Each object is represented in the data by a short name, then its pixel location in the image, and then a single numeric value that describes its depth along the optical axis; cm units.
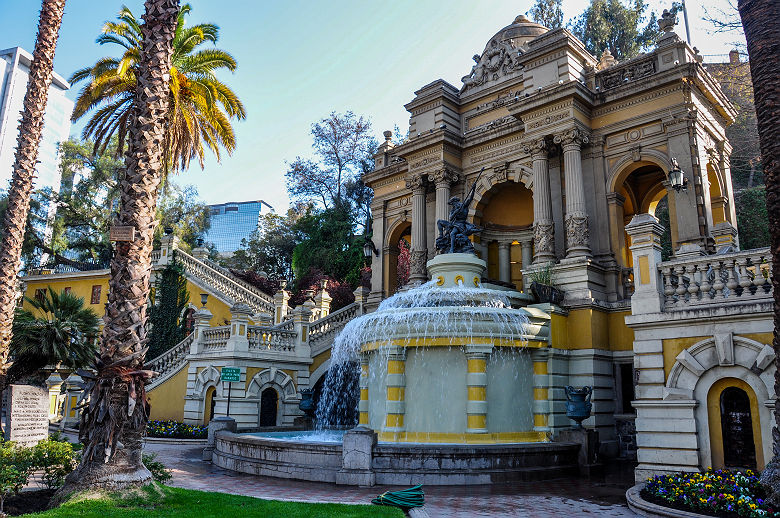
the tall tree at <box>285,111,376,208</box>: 4588
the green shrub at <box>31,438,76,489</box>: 839
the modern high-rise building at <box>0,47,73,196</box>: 7412
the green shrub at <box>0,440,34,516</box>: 737
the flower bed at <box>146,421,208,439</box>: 1989
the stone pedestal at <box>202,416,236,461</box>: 1452
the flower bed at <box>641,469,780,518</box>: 740
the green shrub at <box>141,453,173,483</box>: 869
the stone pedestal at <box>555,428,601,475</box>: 1287
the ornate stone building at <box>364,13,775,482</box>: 1018
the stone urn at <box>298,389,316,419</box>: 1731
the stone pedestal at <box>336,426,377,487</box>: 1066
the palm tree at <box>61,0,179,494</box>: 738
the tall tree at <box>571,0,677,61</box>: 3762
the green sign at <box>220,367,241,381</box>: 1664
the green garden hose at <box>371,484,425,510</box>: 856
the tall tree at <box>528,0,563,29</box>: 4050
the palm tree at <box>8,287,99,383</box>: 1741
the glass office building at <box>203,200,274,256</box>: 12769
